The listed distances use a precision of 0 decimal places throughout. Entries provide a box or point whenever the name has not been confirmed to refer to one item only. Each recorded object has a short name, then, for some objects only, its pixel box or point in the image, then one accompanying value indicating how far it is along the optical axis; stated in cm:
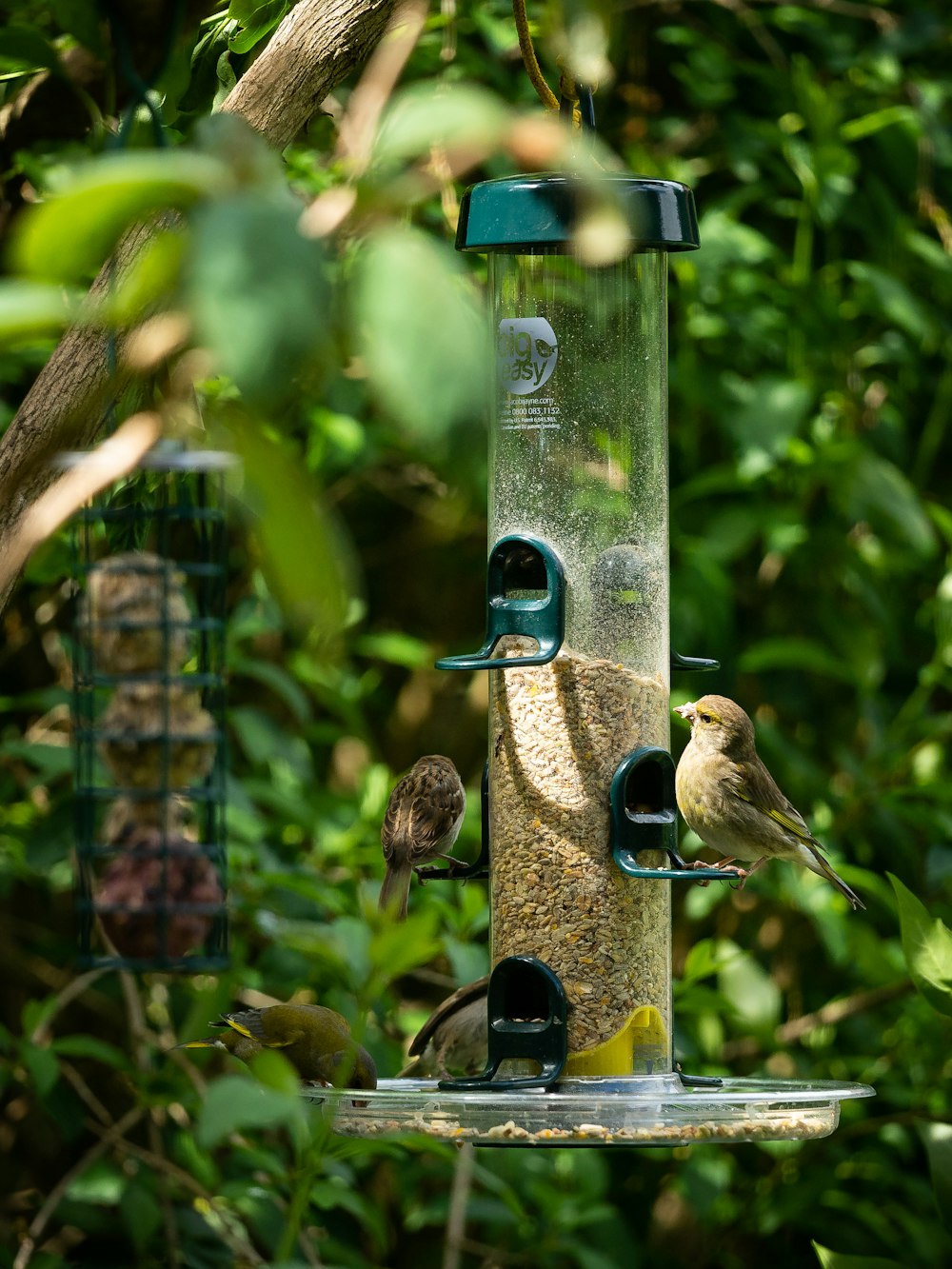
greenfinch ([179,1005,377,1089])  687
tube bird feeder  642
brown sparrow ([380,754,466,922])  737
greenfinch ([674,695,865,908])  694
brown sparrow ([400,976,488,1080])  740
